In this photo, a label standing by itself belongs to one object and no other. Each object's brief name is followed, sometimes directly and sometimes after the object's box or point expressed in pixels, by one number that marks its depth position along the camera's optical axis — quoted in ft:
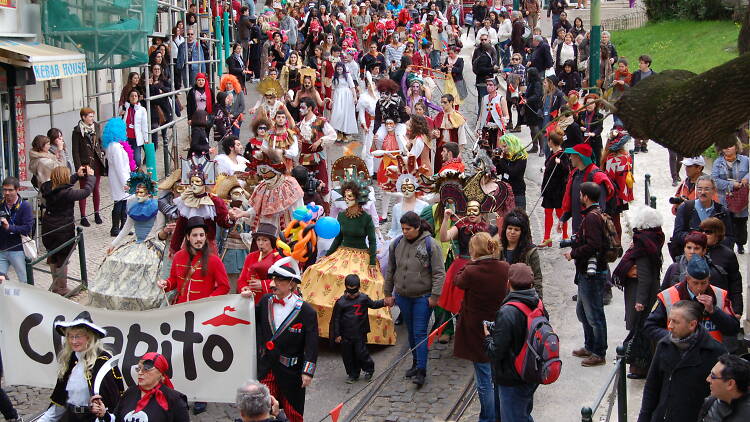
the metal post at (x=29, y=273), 40.05
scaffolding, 61.62
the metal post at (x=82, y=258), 43.52
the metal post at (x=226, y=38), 94.12
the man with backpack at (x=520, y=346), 27.30
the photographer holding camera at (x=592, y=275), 35.99
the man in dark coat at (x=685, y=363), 25.73
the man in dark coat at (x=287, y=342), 29.53
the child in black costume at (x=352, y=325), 35.78
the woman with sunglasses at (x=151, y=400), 24.64
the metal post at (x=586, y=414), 23.59
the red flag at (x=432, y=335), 33.82
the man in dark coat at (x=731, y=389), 23.08
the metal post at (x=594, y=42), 58.23
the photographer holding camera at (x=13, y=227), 41.32
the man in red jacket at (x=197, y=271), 33.58
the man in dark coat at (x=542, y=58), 86.12
